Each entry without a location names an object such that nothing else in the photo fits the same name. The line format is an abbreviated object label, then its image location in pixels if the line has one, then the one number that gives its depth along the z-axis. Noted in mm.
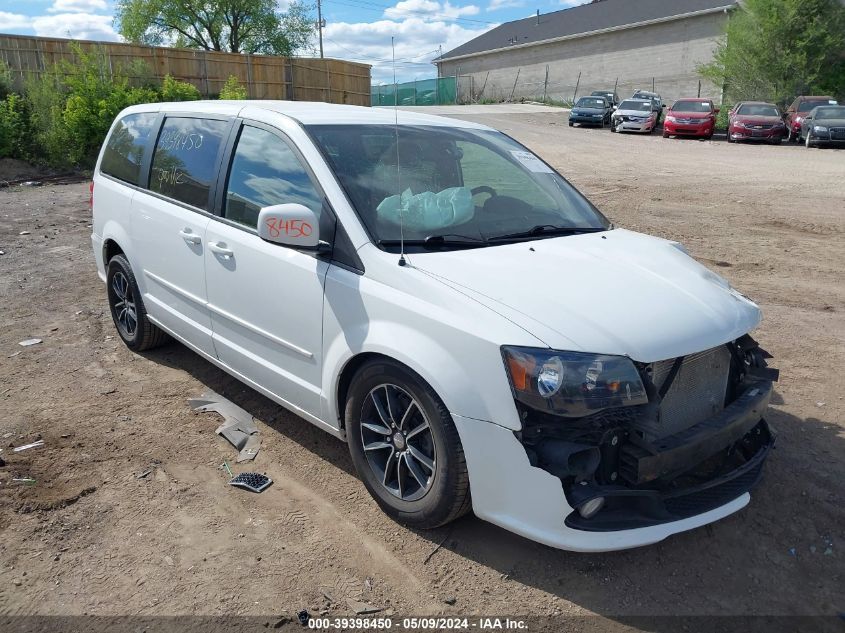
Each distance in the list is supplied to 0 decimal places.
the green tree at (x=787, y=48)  33062
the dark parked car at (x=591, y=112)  30688
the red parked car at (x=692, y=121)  26562
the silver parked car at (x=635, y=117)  28281
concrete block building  41859
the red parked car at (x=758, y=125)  25344
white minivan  2746
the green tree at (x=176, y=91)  20952
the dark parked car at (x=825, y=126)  22875
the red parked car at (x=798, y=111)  25984
